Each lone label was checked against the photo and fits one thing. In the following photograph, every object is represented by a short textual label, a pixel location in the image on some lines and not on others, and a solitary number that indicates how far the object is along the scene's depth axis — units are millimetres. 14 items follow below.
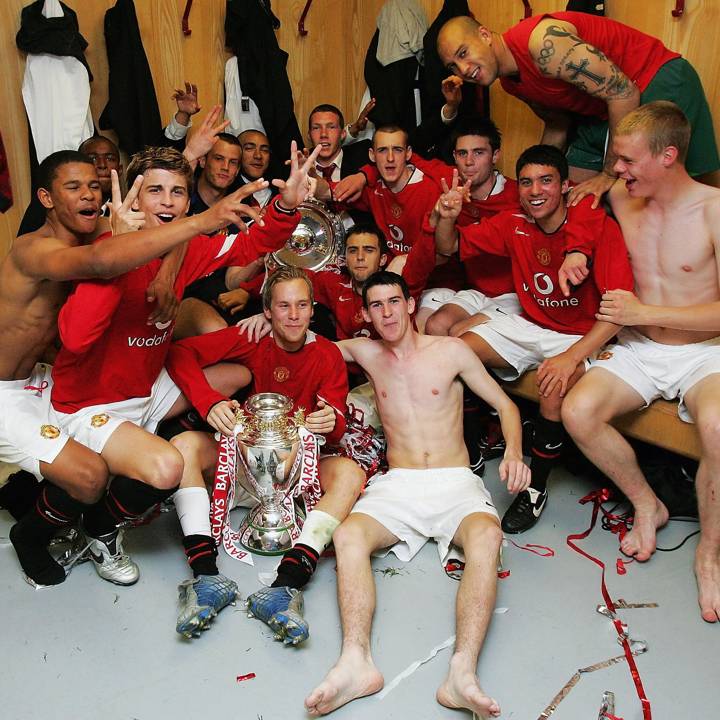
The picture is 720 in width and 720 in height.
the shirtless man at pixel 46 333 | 2445
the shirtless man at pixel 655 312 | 2711
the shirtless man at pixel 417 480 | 2223
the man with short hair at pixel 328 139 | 4184
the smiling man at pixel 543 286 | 2920
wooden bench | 2756
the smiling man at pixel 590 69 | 3141
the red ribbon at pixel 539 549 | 2787
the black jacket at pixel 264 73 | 4648
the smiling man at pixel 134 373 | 2531
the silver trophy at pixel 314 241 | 3652
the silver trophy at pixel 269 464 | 2674
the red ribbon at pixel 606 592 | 2064
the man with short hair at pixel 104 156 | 3838
